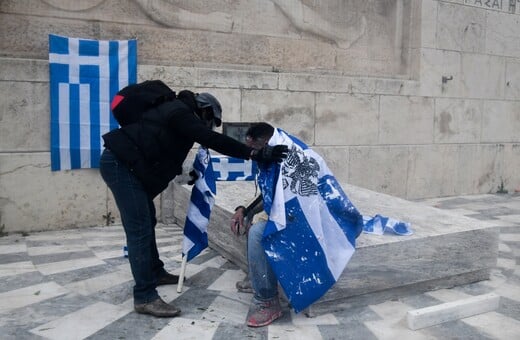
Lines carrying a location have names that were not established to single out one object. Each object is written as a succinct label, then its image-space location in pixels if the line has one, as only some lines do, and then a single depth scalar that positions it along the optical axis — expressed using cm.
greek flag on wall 594
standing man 323
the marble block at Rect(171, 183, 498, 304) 364
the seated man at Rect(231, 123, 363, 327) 331
